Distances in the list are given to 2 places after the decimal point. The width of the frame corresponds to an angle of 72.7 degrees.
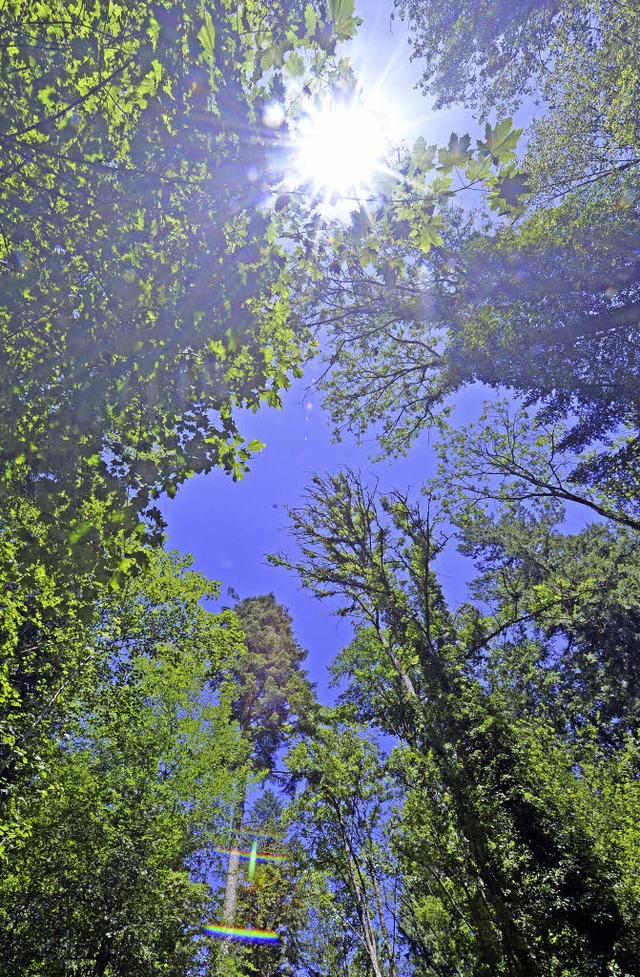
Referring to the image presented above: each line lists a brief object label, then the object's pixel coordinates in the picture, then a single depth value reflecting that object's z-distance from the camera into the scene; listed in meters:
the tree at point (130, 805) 6.32
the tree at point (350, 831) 4.63
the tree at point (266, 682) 17.23
